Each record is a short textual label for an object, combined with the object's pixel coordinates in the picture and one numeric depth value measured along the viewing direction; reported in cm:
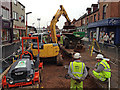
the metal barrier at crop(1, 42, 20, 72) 839
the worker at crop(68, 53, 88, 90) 389
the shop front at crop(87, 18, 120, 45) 1873
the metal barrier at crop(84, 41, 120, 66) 946
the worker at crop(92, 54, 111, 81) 437
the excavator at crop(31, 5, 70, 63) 835
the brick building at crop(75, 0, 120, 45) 1867
